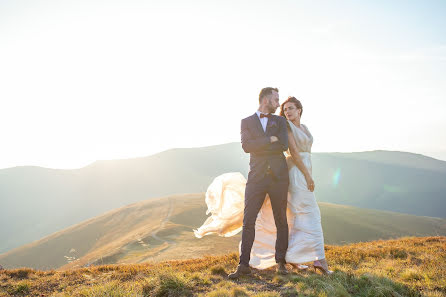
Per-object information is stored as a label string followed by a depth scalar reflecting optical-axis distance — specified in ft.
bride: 18.59
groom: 18.04
